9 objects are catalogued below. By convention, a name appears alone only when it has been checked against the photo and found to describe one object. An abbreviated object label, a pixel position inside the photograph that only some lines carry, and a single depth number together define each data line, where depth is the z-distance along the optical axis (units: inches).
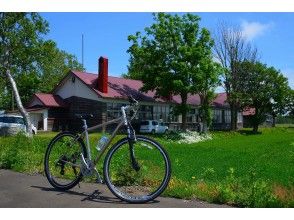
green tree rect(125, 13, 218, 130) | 1011.1
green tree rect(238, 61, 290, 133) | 1364.3
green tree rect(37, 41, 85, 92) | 1536.8
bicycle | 144.7
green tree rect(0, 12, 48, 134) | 701.7
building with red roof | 1076.9
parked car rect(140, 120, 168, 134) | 1109.0
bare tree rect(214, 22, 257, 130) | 1297.8
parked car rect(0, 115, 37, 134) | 841.9
